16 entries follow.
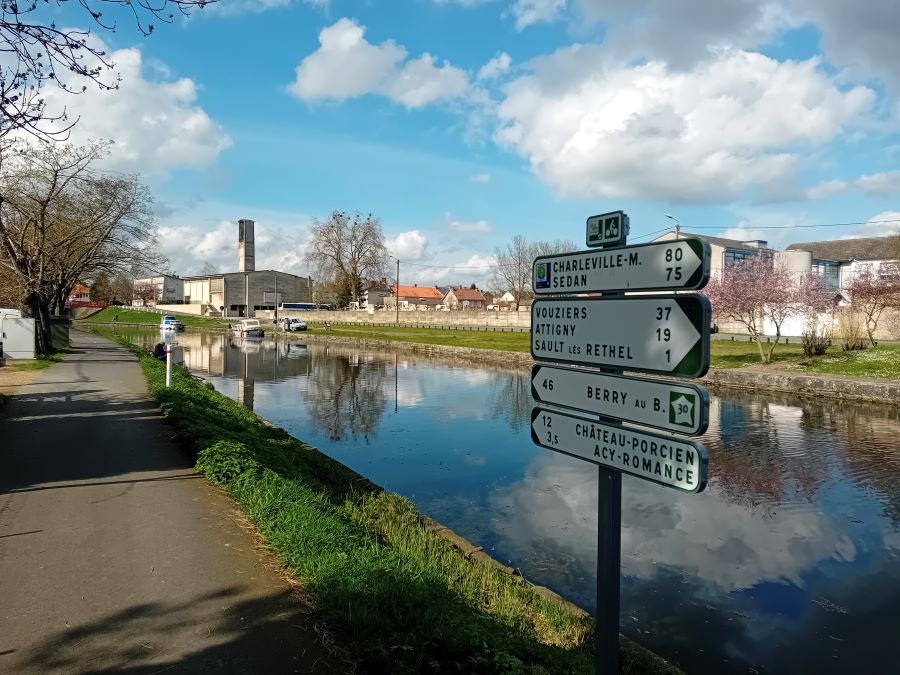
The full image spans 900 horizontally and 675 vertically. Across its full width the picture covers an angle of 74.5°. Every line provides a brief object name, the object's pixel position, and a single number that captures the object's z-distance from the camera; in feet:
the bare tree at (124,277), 104.33
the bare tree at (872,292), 99.91
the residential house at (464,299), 434.30
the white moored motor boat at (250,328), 190.70
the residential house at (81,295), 306.35
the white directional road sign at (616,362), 8.48
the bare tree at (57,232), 74.90
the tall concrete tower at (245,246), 320.29
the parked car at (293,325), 217.56
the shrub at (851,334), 93.71
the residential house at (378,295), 339.94
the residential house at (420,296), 428.15
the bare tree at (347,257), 266.57
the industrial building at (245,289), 321.11
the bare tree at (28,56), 19.42
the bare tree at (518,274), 302.66
